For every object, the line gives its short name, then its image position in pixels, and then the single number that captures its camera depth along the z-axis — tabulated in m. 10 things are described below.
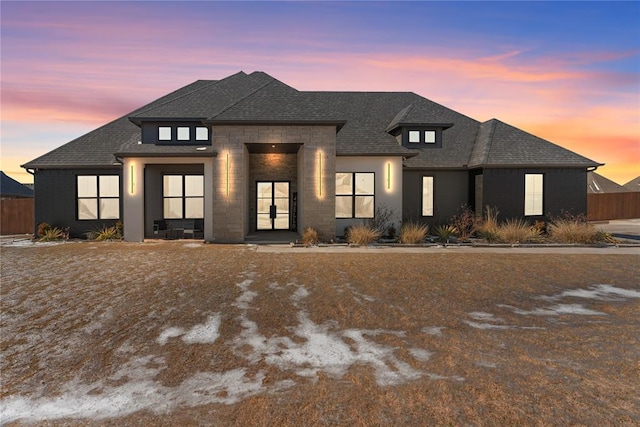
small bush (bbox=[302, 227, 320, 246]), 15.86
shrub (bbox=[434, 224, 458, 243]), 16.98
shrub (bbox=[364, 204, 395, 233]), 18.17
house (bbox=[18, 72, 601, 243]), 16.62
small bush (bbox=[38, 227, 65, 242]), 17.75
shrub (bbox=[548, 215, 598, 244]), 16.33
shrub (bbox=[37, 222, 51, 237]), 18.23
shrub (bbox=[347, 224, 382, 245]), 15.90
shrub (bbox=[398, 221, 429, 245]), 16.25
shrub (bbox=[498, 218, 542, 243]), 16.38
